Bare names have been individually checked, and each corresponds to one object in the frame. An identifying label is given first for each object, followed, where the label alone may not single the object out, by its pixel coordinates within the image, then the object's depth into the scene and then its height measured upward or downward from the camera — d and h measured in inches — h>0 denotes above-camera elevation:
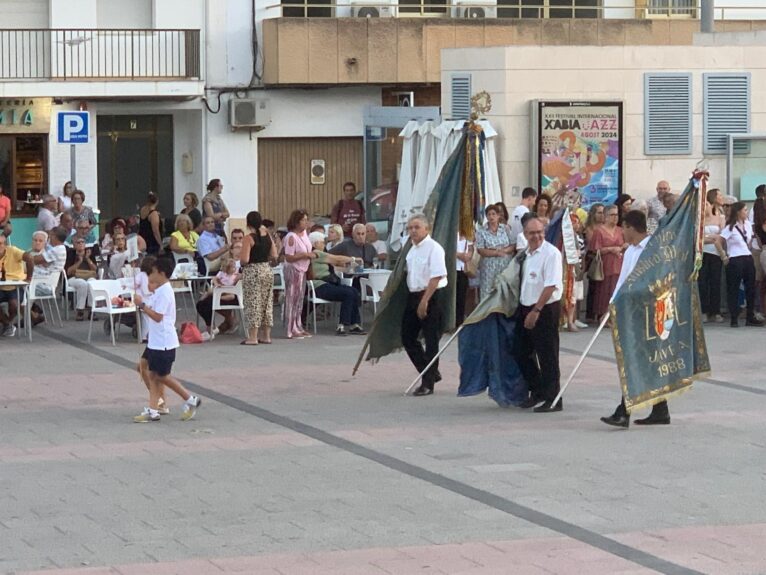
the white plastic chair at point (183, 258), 924.6 -48.6
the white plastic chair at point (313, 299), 817.5 -63.5
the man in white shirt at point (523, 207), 838.5 -18.8
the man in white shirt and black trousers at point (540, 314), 552.1 -48.3
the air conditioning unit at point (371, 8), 1280.8 +126.3
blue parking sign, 949.8 +26.1
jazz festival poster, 895.1 +10.6
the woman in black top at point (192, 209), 1052.5 -24.3
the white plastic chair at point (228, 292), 788.6 -60.6
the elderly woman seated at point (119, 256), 844.0 -43.5
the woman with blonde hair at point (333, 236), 866.8 -34.5
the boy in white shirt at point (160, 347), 540.4 -57.6
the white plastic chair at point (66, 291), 874.1 -65.3
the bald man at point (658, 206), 890.1 -19.3
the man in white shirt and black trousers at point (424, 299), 592.4 -46.5
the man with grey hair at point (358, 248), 847.1 -39.6
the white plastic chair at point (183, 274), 818.8 -51.3
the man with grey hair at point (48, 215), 1027.9 -27.3
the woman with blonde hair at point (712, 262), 856.9 -48.2
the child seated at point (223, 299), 792.3 -62.2
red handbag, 776.3 -77.0
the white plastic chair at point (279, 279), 822.3 -55.3
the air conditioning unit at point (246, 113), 1275.8 +45.0
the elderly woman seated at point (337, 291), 814.5 -59.3
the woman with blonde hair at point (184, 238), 919.0 -37.5
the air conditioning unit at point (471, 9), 1298.0 +127.2
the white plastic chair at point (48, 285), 813.9 -58.1
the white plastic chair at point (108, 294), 771.4 -58.1
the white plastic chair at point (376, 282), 824.3 -55.7
